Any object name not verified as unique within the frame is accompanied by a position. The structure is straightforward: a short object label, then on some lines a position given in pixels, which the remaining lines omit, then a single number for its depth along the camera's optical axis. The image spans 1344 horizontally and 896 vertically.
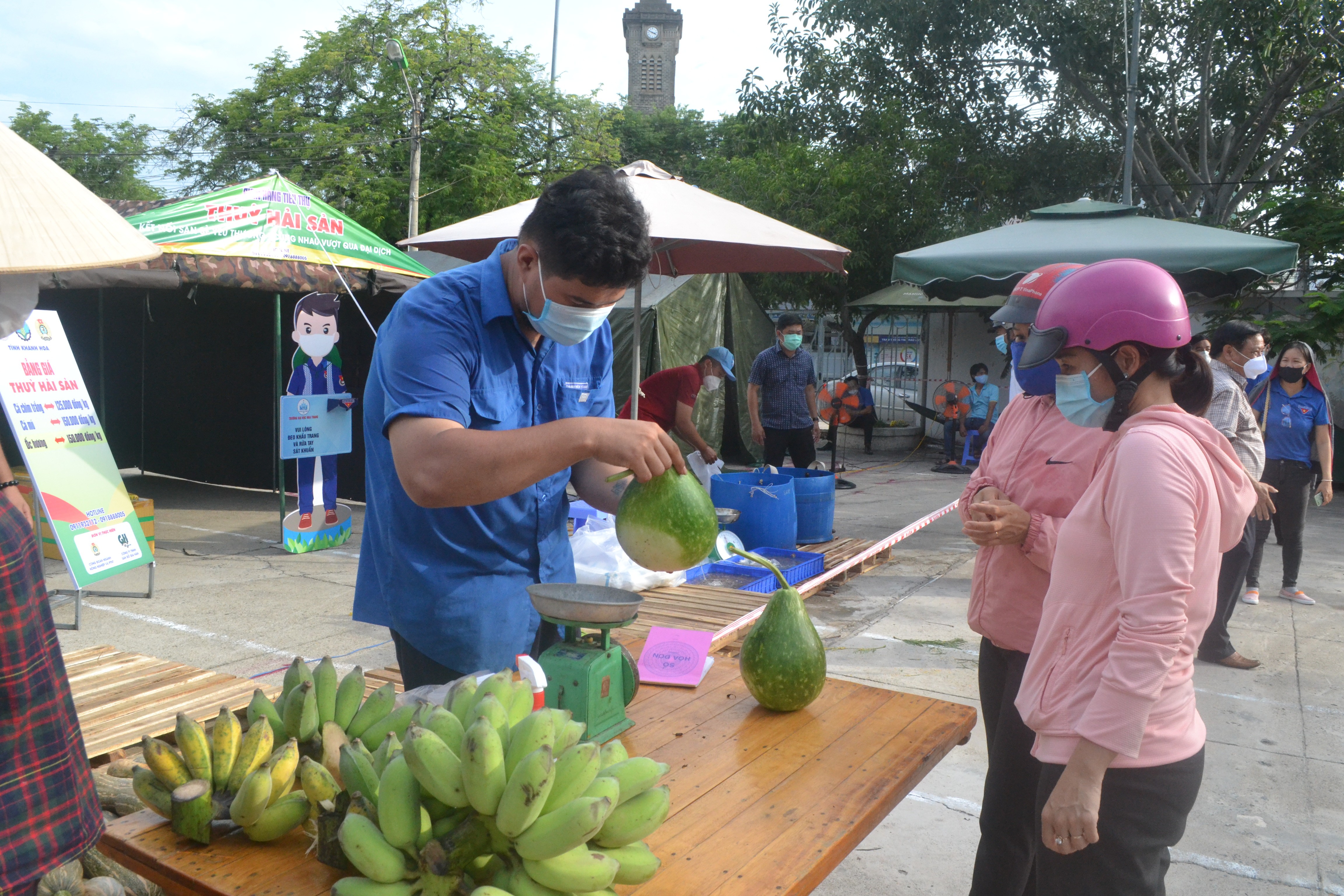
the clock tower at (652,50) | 58.75
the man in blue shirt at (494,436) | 1.78
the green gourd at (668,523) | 1.94
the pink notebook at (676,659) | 2.51
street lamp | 16.23
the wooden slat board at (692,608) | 5.26
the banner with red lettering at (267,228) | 6.79
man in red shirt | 7.41
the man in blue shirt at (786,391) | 9.36
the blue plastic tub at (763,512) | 6.79
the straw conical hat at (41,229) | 1.44
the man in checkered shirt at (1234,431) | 5.28
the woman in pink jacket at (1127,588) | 1.73
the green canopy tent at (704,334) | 11.61
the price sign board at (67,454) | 5.34
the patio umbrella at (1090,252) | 6.38
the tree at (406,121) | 21.36
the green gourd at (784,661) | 2.27
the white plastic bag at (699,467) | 6.94
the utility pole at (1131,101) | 12.20
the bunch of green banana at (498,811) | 1.30
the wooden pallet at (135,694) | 3.04
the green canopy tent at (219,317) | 7.12
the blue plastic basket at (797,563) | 6.55
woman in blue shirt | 6.34
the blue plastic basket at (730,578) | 6.38
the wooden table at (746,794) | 1.54
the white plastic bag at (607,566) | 5.74
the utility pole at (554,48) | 23.17
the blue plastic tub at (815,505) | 7.43
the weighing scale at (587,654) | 1.91
